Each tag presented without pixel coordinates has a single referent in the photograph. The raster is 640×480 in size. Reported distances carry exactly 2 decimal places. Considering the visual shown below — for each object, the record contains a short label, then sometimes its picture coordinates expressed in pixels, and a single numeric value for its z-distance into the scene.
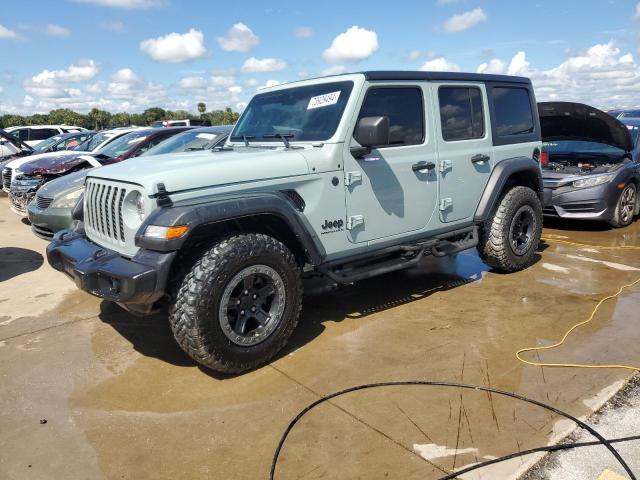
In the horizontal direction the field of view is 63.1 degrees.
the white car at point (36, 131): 18.31
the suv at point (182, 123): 23.47
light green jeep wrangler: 3.17
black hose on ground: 2.48
